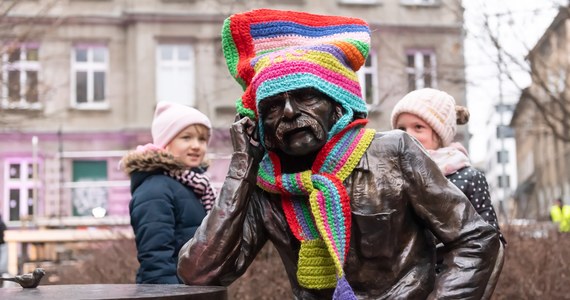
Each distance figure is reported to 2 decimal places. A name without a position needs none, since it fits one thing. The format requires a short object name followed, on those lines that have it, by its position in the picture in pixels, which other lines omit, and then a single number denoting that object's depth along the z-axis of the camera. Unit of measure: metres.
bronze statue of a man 2.36
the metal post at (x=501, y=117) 10.94
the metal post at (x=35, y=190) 19.77
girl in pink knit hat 3.83
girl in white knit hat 3.40
